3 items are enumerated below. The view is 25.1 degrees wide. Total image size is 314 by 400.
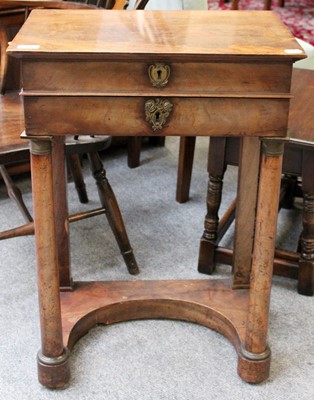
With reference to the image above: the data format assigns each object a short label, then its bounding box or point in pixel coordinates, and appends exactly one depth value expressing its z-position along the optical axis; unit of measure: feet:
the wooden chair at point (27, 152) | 6.81
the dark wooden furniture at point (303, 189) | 6.88
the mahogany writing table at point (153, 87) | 4.98
